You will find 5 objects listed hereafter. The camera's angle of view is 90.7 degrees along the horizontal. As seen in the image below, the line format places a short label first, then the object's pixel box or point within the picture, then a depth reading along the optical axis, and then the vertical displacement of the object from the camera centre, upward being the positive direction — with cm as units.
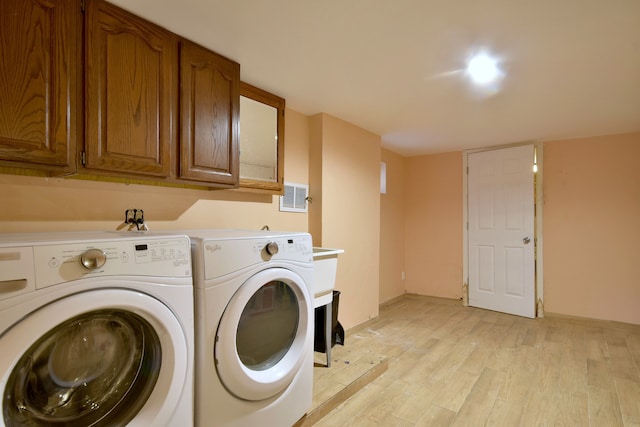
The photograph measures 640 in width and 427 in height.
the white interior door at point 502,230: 371 -17
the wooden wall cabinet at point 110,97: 118 +54
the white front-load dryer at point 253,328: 122 -50
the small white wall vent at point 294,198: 262 +16
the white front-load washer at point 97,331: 81 -35
